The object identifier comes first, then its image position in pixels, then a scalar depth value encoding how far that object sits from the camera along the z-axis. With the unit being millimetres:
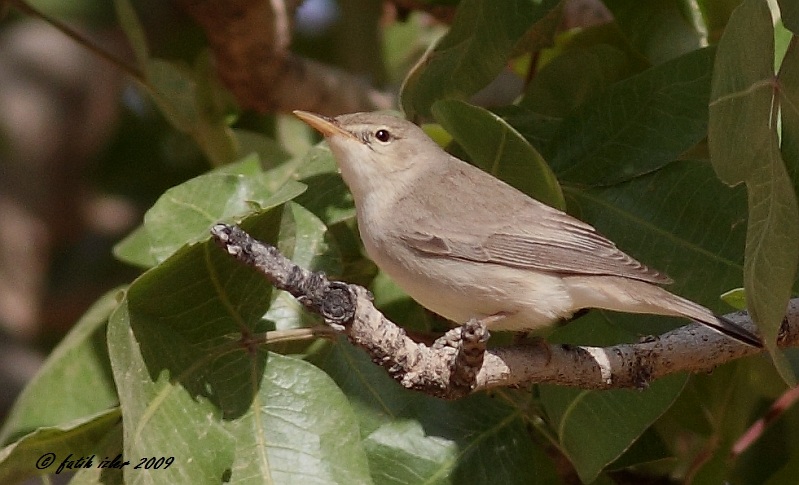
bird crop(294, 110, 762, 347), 4887
